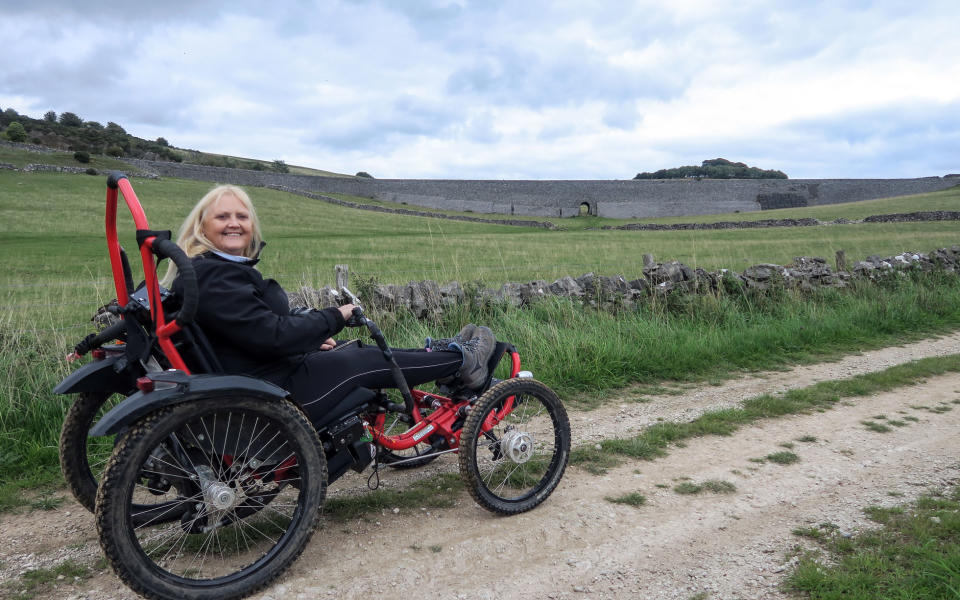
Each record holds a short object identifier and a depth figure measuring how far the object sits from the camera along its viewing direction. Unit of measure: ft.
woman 9.30
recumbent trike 8.52
